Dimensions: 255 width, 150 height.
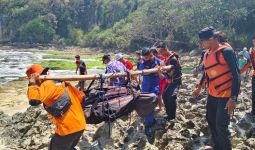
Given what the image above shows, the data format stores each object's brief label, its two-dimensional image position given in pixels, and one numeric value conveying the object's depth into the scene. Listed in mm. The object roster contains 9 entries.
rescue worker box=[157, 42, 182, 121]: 4462
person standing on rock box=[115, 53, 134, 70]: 5906
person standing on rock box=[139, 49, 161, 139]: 4262
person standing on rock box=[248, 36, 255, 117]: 4775
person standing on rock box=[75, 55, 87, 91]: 8622
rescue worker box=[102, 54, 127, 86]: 4238
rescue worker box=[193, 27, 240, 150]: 3159
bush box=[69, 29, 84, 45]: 43277
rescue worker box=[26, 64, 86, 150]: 2735
